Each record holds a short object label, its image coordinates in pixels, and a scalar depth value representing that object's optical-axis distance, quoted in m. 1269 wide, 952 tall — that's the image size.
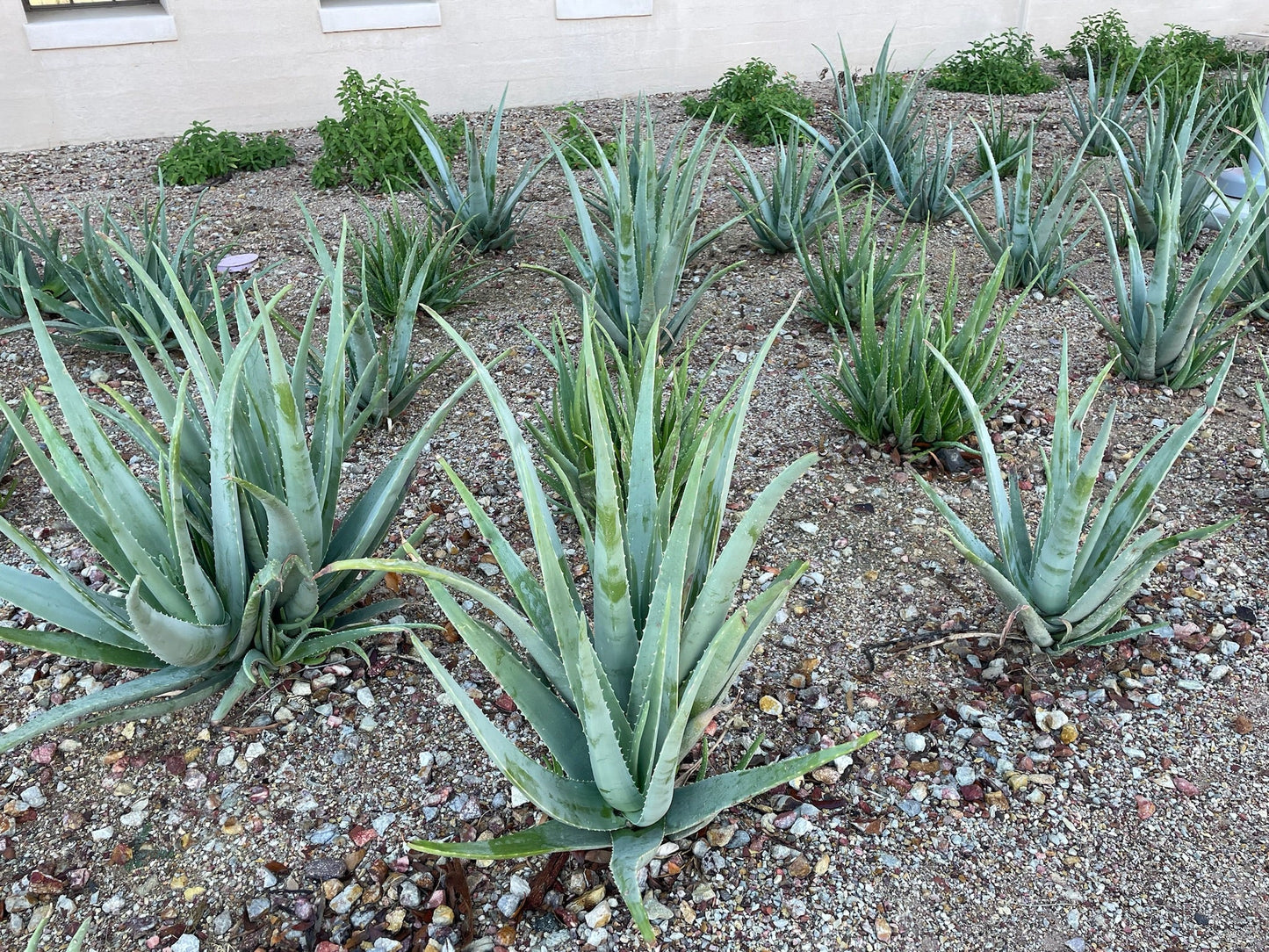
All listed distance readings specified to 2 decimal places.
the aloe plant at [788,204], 4.01
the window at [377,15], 6.28
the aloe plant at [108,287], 3.31
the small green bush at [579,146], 5.51
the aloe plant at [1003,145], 4.86
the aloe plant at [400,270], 3.62
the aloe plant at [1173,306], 3.03
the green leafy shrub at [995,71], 6.82
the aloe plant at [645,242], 3.26
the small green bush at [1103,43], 7.19
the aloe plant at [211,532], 1.80
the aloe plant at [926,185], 4.38
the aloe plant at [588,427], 2.46
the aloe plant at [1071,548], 2.08
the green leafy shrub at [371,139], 5.09
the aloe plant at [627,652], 1.49
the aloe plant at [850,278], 3.49
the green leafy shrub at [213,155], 5.27
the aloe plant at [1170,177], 3.80
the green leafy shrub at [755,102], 5.85
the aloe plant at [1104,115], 4.70
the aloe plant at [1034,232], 3.62
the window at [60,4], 5.95
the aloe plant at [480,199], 4.13
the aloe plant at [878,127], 4.78
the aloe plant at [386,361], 3.05
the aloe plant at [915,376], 2.85
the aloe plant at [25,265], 3.41
